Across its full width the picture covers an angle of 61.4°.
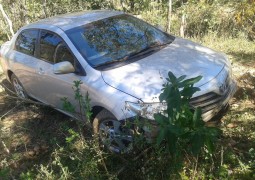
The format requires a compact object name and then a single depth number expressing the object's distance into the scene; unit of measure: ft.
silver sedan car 8.60
